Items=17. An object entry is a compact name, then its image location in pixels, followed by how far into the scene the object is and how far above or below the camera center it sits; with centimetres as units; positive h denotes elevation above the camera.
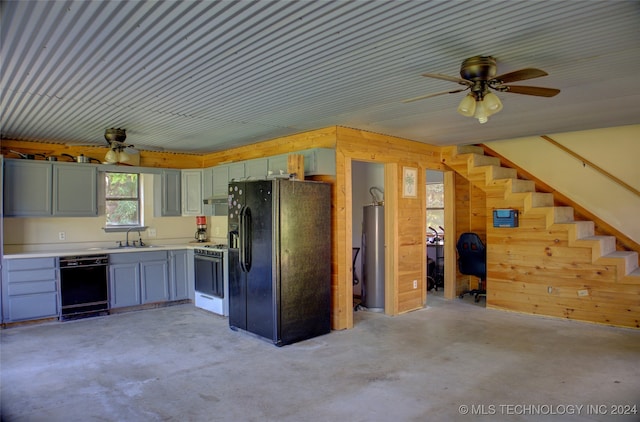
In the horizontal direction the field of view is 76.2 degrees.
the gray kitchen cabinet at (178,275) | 615 -96
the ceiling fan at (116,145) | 489 +83
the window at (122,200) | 626 +20
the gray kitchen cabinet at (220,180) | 608 +48
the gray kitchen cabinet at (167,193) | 646 +31
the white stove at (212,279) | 545 -93
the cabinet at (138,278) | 563 -94
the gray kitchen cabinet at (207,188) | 646 +37
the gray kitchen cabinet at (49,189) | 519 +32
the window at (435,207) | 831 +5
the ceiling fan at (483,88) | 271 +83
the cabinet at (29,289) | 495 -94
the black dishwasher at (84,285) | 526 -96
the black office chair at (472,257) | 614 -73
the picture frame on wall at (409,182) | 554 +38
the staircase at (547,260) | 482 -66
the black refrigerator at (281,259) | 422 -52
